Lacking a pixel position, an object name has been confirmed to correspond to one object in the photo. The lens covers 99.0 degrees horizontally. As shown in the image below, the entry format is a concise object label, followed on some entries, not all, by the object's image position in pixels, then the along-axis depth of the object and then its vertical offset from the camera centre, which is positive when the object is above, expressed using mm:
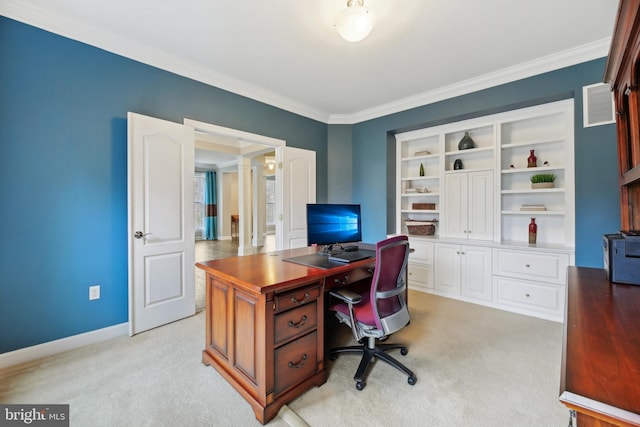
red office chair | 1753 -654
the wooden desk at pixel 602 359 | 574 -397
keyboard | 2059 -352
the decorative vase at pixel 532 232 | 3287 -250
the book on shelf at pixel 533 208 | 3215 +40
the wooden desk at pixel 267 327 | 1551 -722
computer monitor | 2211 -103
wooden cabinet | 1307 +663
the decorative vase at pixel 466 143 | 3674 +930
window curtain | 9289 +143
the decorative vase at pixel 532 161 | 3299 +611
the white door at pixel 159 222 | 2549 -99
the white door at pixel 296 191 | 3951 +318
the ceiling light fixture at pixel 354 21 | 1883 +1344
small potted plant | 3137 +362
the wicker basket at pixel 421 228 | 3990 -241
